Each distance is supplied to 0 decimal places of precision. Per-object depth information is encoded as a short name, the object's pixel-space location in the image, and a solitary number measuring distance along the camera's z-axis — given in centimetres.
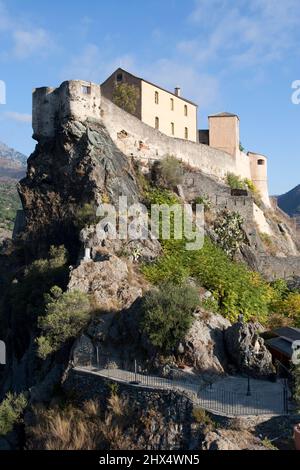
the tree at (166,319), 1741
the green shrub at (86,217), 2577
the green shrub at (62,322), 1909
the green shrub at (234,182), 4140
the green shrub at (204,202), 3397
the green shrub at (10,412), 1680
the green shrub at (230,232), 3089
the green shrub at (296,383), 1436
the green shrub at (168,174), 3309
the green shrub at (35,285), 2386
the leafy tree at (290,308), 2483
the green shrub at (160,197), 3066
